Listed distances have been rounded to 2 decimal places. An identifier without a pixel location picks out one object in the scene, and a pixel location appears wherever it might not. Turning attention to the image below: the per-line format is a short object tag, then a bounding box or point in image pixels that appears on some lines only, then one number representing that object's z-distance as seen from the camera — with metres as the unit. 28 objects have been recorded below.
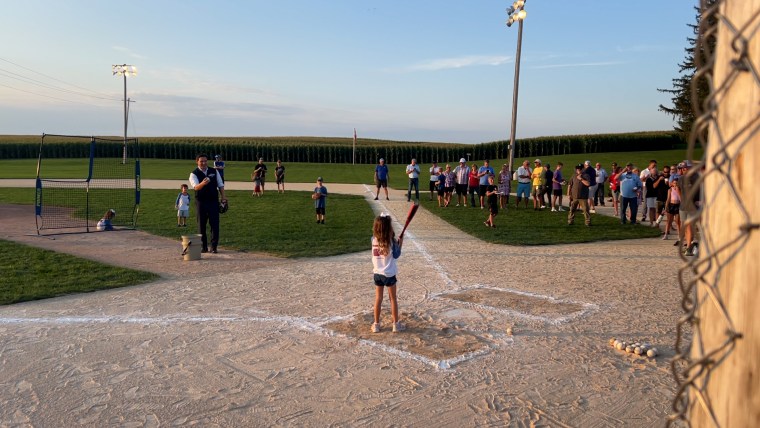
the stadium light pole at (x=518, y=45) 23.81
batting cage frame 17.73
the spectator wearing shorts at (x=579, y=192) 18.48
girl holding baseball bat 7.47
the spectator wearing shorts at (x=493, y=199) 17.94
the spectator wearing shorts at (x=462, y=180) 24.19
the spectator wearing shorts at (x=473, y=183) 24.38
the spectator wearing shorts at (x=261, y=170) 27.78
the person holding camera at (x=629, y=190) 19.39
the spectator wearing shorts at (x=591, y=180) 19.36
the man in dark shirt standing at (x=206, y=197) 13.29
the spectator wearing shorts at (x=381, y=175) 25.34
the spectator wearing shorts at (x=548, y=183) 23.97
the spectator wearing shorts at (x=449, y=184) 24.50
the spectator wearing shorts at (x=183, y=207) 18.42
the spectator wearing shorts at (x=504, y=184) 23.50
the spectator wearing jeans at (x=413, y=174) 24.16
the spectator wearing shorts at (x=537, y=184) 23.44
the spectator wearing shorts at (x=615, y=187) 23.27
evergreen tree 60.72
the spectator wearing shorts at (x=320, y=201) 18.77
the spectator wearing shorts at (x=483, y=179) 21.31
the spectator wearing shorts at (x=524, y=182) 22.78
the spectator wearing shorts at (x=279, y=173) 29.69
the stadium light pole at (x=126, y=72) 61.12
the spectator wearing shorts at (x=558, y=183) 23.14
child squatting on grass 17.27
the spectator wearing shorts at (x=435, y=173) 25.64
